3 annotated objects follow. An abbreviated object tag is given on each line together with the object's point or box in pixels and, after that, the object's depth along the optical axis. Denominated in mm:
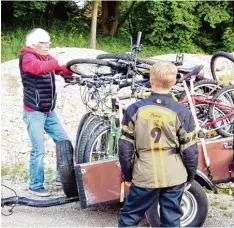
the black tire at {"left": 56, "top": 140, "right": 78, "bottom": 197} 4938
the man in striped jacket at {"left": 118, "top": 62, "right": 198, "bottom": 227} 3660
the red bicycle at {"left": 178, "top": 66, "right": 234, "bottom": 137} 4965
